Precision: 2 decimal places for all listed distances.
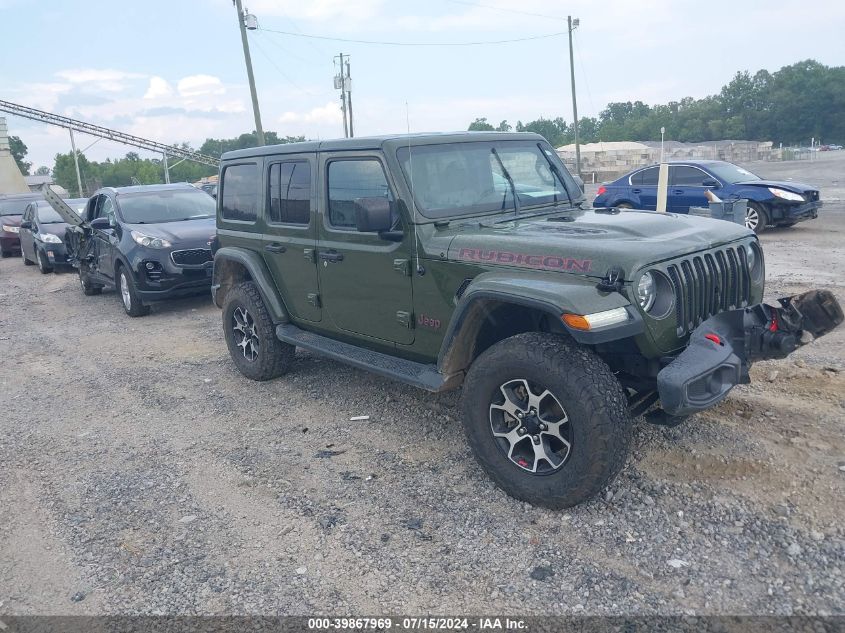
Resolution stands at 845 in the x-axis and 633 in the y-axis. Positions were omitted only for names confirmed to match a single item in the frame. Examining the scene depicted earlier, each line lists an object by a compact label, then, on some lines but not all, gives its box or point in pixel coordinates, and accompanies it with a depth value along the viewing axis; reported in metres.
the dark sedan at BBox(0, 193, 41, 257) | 18.22
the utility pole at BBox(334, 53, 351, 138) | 18.15
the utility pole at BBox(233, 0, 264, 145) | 23.27
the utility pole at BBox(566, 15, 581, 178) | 34.31
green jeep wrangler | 3.39
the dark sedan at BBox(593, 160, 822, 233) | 12.86
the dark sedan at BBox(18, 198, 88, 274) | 13.97
